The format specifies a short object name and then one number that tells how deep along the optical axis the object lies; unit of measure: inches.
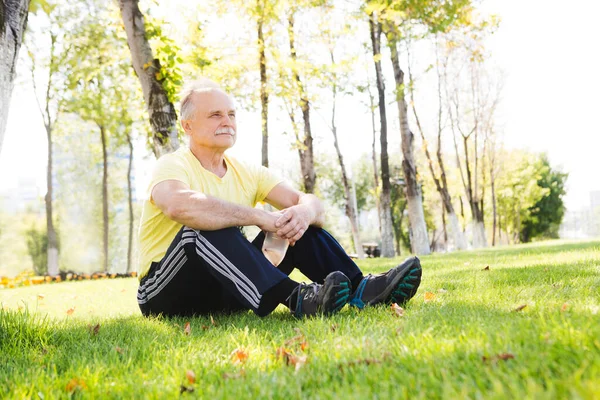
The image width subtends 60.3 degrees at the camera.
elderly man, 120.9
